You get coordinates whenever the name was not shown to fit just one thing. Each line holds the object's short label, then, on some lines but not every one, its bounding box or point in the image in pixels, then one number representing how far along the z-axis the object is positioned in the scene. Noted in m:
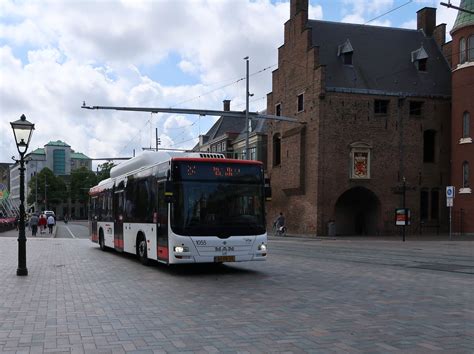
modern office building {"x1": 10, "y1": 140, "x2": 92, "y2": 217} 154.31
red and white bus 12.58
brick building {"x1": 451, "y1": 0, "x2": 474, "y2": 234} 36.97
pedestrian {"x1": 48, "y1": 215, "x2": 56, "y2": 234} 42.81
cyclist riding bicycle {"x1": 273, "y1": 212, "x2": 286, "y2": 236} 40.19
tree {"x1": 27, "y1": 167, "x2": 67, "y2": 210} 123.56
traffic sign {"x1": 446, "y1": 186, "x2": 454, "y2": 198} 30.05
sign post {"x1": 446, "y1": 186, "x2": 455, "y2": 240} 30.05
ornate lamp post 12.85
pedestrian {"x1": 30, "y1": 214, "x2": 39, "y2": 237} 37.44
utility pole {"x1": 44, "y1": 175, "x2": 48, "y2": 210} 117.63
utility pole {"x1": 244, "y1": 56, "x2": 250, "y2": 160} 34.98
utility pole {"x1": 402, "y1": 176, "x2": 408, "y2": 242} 32.17
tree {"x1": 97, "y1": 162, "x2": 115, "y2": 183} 103.55
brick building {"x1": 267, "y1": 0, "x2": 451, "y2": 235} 38.56
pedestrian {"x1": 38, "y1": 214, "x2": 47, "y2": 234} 41.25
